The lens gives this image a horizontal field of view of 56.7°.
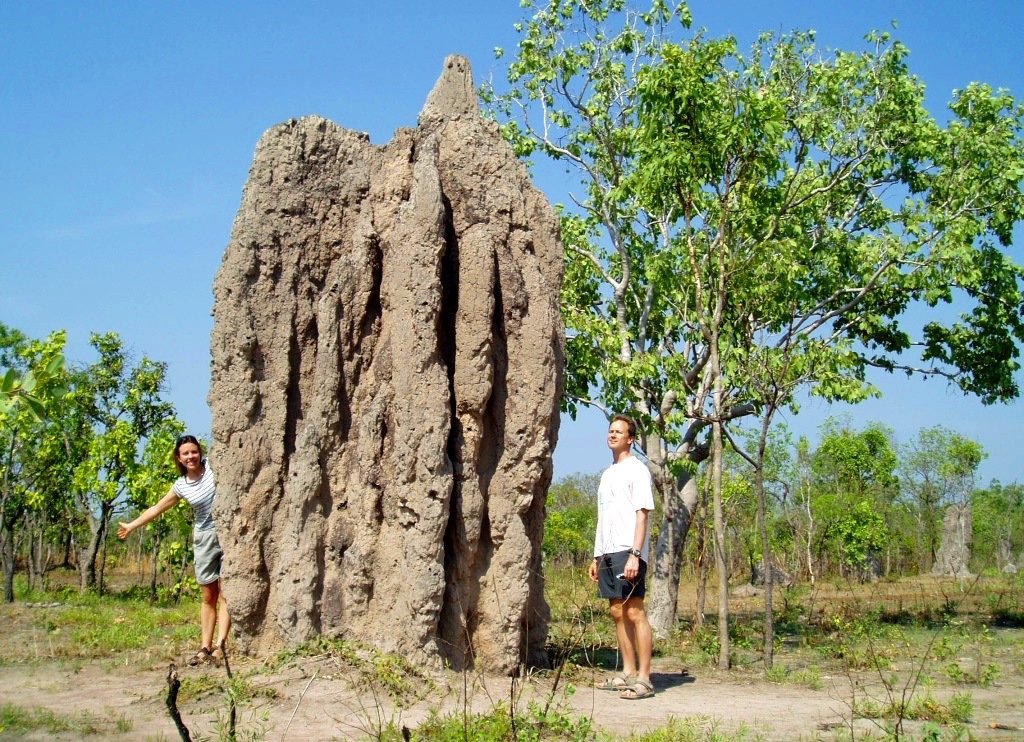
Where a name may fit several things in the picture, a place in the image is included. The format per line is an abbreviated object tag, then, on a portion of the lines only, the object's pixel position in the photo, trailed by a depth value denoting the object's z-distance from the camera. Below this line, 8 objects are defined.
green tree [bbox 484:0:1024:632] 10.84
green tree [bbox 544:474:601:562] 23.62
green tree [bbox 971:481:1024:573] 27.39
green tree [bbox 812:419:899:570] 22.59
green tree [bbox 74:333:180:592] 13.70
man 6.00
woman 6.58
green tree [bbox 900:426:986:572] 27.75
